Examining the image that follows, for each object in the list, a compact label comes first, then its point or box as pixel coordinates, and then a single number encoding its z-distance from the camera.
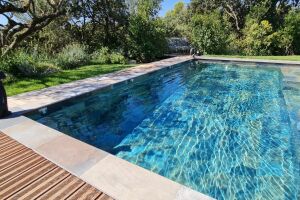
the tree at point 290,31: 12.33
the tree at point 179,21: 14.10
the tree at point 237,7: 15.40
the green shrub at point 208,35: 10.64
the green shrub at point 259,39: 11.84
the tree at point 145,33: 9.72
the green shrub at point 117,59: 9.04
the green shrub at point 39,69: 6.21
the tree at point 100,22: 11.11
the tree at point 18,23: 7.01
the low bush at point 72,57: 7.70
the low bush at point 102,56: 9.03
